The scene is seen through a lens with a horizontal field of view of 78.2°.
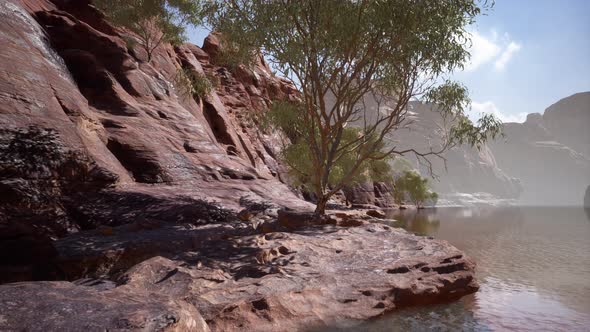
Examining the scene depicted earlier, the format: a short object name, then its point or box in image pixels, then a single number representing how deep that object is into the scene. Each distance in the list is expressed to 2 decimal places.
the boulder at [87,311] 4.01
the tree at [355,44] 14.69
